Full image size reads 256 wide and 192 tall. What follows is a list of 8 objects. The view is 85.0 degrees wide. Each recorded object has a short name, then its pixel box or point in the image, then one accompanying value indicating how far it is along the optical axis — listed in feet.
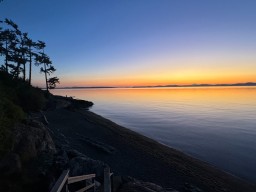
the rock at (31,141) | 22.25
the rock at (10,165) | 18.59
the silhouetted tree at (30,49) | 85.70
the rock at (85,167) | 20.18
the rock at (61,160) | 20.77
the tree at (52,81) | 101.10
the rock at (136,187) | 19.71
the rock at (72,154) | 25.89
